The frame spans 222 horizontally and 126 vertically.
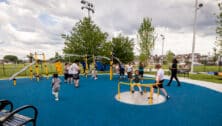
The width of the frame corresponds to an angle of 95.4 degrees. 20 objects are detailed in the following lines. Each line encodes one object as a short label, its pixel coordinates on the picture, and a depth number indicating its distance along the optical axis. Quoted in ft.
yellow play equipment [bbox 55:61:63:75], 36.86
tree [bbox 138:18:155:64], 50.09
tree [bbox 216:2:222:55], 32.33
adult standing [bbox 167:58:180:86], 24.93
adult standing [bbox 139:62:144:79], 29.93
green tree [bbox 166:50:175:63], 135.95
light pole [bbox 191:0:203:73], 42.01
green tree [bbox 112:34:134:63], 49.75
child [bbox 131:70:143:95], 18.72
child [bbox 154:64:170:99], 16.90
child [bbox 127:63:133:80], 30.66
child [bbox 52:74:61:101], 16.24
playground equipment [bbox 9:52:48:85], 31.95
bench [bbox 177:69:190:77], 38.81
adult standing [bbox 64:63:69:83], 27.94
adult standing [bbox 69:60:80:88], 24.49
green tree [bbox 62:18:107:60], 47.98
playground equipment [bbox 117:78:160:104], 15.11
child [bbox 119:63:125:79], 34.10
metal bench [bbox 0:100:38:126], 7.94
